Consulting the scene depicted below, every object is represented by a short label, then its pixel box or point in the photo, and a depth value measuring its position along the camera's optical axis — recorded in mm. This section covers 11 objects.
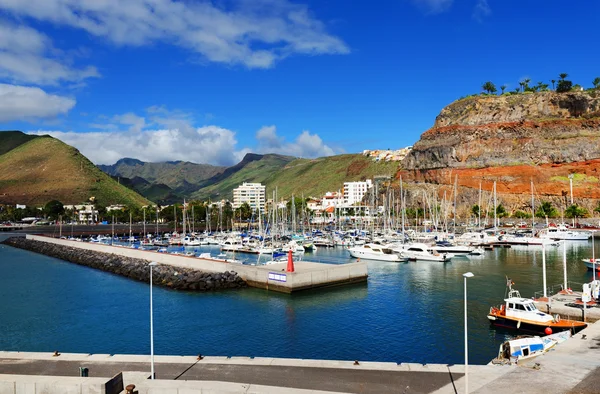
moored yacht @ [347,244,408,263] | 72250
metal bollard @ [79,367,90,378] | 18453
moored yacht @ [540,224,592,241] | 97062
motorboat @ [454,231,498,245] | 91650
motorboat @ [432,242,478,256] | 79500
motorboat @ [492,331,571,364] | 24047
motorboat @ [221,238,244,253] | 93562
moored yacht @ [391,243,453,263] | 71812
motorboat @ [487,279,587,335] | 30394
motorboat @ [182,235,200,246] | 108981
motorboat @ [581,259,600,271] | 57125
